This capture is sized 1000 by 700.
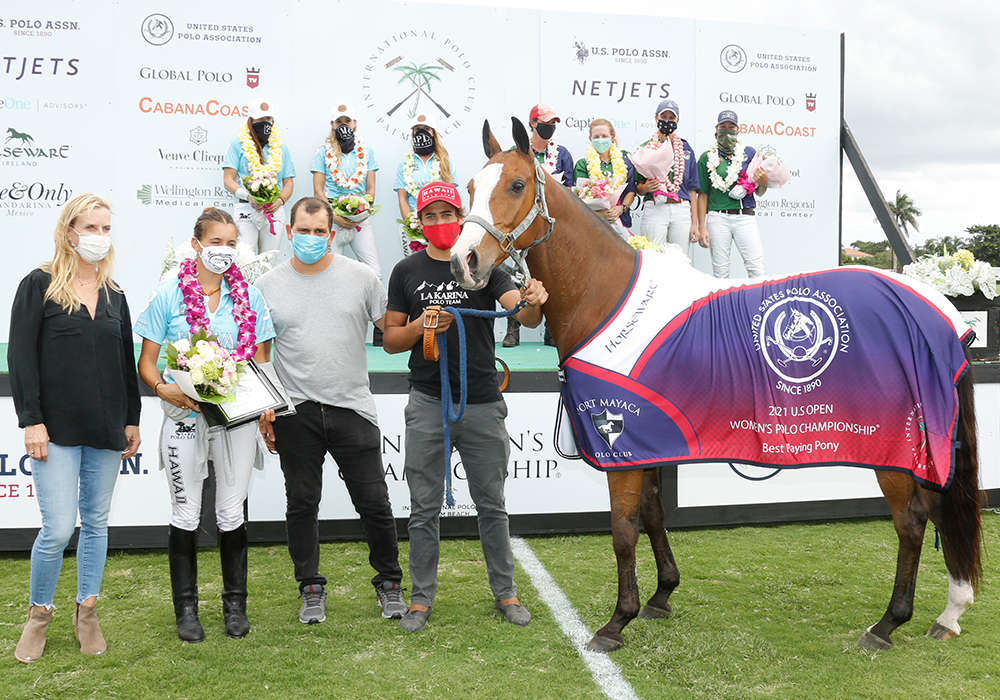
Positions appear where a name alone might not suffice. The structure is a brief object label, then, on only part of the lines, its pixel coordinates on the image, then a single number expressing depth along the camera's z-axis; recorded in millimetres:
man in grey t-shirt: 3955
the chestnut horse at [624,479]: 3818
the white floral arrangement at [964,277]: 7117
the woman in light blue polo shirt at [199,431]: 3664
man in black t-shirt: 3900
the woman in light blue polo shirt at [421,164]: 8570
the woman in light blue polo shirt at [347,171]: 8578
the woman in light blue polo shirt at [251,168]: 8414
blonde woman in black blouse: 3475
